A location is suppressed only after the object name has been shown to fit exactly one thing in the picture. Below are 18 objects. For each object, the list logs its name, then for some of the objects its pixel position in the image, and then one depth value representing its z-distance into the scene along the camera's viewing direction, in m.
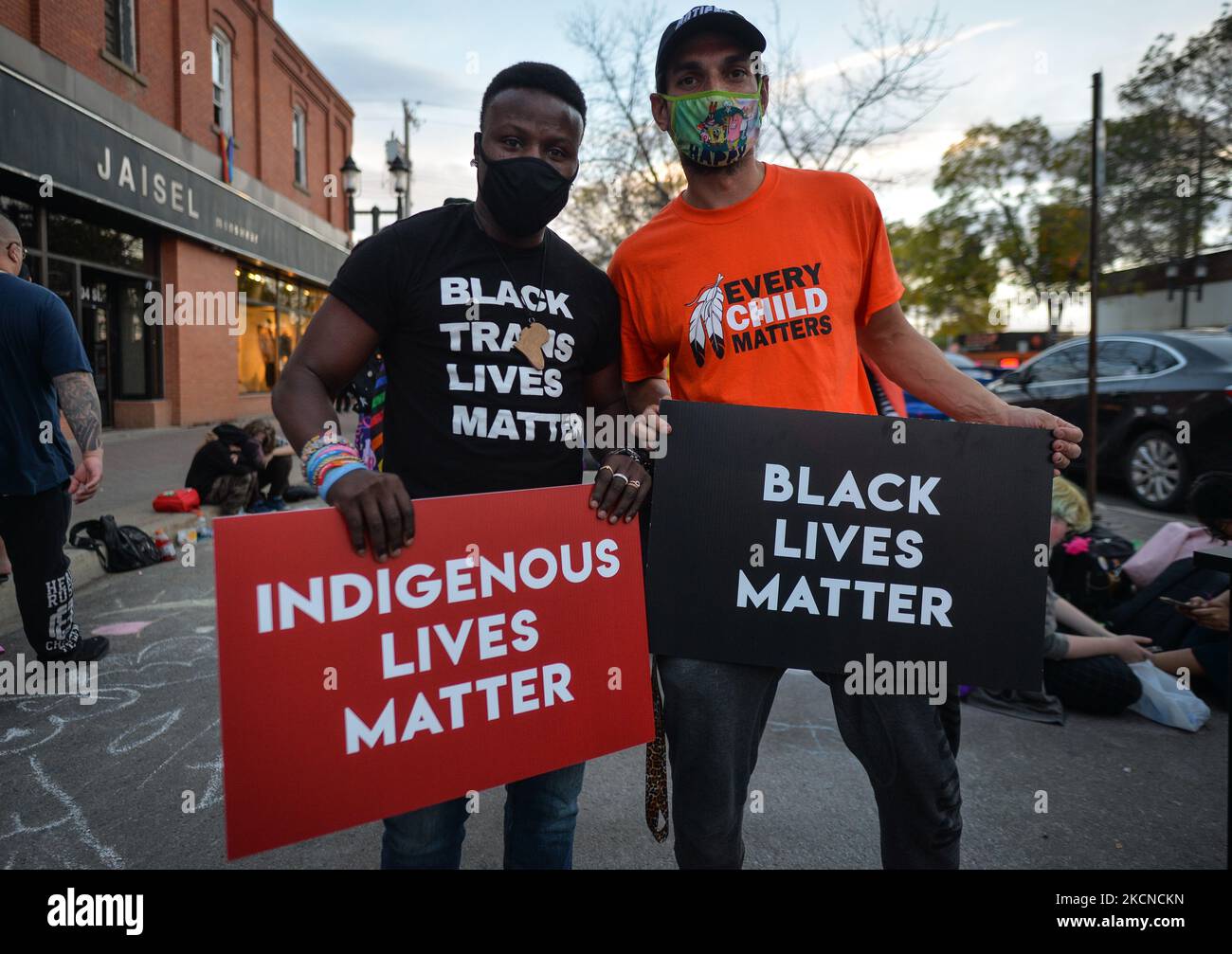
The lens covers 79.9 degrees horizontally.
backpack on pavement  5.68
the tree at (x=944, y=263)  38.31
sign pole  5.80
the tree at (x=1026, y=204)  33.06
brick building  9.79
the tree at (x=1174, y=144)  24.30
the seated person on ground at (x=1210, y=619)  3.39
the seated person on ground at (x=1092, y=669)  3.47
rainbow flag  15.02
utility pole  23.67
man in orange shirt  1.68
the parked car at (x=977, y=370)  17.94
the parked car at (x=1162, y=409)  6.96
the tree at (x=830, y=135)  13.70
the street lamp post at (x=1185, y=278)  30.80
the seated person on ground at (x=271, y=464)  8.10
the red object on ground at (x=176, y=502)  6.96
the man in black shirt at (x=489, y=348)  1.64
